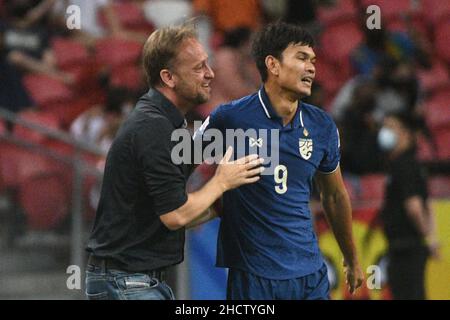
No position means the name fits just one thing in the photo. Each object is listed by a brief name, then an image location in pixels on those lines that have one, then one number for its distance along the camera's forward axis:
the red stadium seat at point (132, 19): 19.55
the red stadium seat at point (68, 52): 18.55
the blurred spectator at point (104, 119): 16.44
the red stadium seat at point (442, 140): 17.84
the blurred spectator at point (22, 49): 17.23
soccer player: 9.26
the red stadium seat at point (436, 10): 19.70
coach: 8.48
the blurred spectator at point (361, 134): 16.53
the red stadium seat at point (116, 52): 18.62
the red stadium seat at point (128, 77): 17.94
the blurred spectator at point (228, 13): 19.11
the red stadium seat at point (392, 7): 19.55
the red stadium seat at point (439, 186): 15.76
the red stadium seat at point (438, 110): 18.22
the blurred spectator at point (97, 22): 18.97
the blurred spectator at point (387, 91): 17.55
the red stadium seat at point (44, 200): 13.95
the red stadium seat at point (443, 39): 19.48
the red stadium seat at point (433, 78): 18.75
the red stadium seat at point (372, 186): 15.78
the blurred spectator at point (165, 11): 18.89
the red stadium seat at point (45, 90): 17.55
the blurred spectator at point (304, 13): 19.62
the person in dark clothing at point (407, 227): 15.04
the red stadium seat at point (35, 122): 15.23
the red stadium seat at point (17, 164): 13.98
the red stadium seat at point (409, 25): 19.62
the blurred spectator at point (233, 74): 17.53
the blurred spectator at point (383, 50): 18.92
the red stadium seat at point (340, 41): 19.11
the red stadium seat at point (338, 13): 19.69
